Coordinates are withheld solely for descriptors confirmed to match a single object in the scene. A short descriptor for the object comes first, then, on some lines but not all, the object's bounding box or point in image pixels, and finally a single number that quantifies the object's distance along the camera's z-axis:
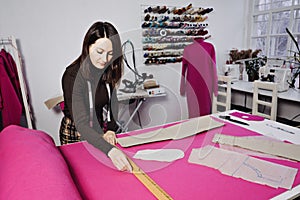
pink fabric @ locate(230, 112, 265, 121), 1.58
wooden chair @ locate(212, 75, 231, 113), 2.30
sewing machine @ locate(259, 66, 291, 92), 2.43
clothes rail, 2.12
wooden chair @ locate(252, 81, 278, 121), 2.00
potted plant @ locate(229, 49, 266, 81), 3.05
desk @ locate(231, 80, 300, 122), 2.22
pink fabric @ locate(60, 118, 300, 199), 0.84
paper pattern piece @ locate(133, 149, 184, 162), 1.10
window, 2.94
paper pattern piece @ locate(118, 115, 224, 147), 1.31
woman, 1.19
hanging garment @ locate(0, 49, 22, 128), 2.03
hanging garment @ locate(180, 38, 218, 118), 2.65
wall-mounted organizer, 2.90
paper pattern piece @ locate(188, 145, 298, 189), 0.91
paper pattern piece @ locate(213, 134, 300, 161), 1.10
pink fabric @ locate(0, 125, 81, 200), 0.67
